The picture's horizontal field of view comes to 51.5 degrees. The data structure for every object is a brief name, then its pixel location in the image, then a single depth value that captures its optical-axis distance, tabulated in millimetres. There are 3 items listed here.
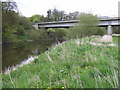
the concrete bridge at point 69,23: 40194
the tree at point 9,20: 29464
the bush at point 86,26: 31488
